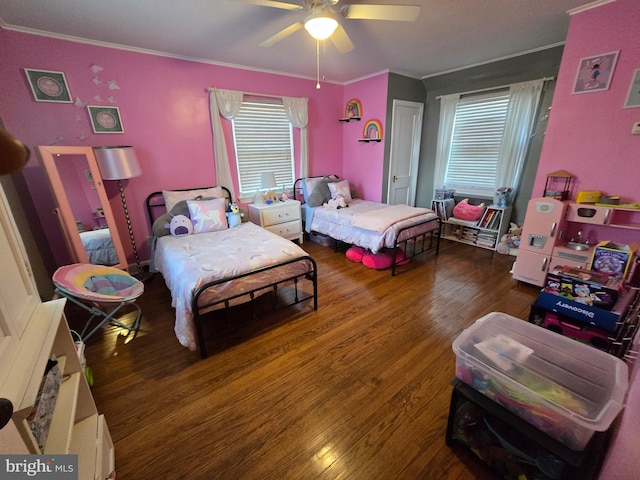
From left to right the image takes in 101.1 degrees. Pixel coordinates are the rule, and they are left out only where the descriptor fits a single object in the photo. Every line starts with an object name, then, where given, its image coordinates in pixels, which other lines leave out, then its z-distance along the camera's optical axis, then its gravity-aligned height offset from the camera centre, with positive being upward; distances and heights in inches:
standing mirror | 97.0 -18.2
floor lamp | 104.2 -2.5
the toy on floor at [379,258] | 134.9 -52.8
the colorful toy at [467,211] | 161.0 -35.2
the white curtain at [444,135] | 168.4 +10.8
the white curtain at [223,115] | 137.9 +19.3
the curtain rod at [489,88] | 130.3 +33.7
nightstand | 150.2 -35.6
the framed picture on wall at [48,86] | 98.7 +26.1
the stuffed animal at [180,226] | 116.6 -30.0
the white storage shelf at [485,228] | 151.8 -44.3
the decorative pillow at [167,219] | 117.3 -27.6
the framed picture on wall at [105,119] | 111.7 +15.2
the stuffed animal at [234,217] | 129.2 -29.3
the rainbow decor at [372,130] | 172.9 +14.4
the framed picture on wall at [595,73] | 89.6 +25.8
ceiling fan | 66.9 +35.1
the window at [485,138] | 141.7 +7.4
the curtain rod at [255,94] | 135.6 +32.4
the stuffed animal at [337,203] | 159.0 -28.8
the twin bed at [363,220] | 126.8 -33.9
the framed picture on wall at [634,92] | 85.9 +17.8
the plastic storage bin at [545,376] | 39.8 -37.3
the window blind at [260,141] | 151.7 +7.4
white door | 175.9 +0.8
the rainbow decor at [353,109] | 180.6 +29.3
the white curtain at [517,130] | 136.9 +10.7
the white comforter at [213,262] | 76.5 -34.0
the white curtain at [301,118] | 162.2 +21.2
